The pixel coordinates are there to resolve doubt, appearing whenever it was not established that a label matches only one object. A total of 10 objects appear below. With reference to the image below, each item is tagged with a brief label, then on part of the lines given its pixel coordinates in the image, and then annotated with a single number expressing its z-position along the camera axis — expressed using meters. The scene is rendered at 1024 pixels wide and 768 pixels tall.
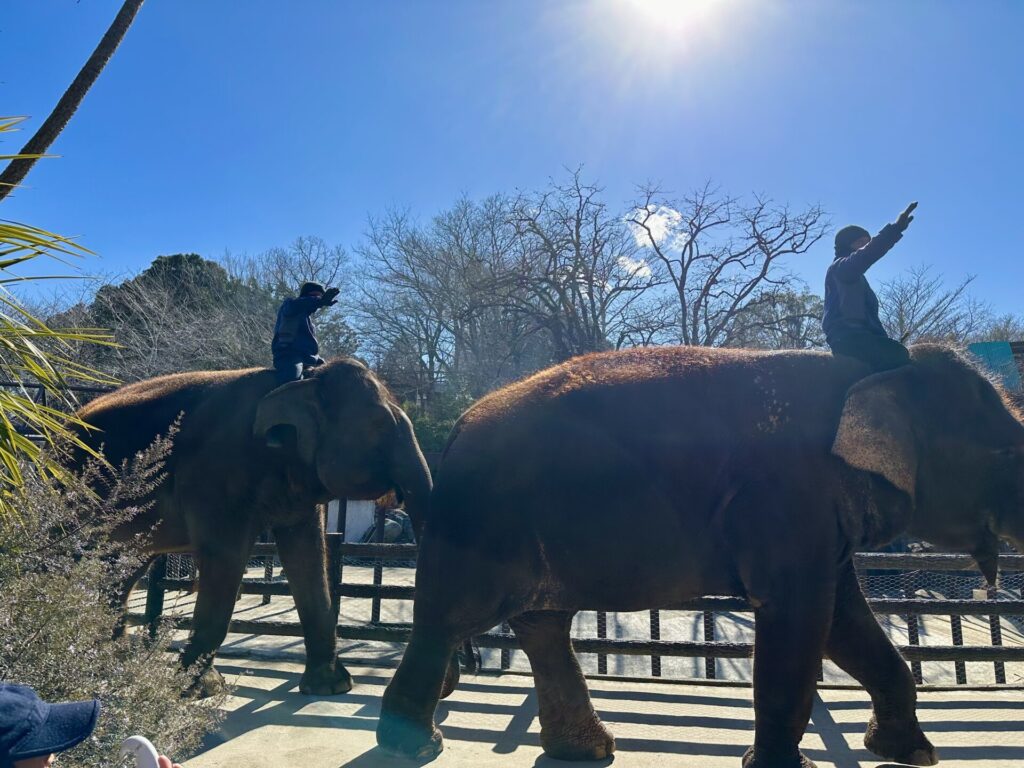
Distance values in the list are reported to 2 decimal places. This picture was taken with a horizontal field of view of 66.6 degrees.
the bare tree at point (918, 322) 25.22
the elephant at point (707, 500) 3.52
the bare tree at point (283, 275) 30.78
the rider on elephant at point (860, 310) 4.03
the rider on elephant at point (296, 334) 6.20
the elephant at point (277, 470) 5.45
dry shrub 2.63
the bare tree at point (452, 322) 26.00
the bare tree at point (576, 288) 22.61
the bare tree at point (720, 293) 20.94
